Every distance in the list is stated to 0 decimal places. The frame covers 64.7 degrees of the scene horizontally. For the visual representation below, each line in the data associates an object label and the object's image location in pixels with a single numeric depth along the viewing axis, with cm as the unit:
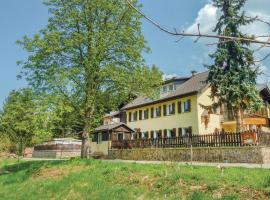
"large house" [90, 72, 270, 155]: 2266
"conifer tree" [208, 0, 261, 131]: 1920
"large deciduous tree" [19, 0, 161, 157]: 1521
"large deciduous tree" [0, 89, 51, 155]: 1350
